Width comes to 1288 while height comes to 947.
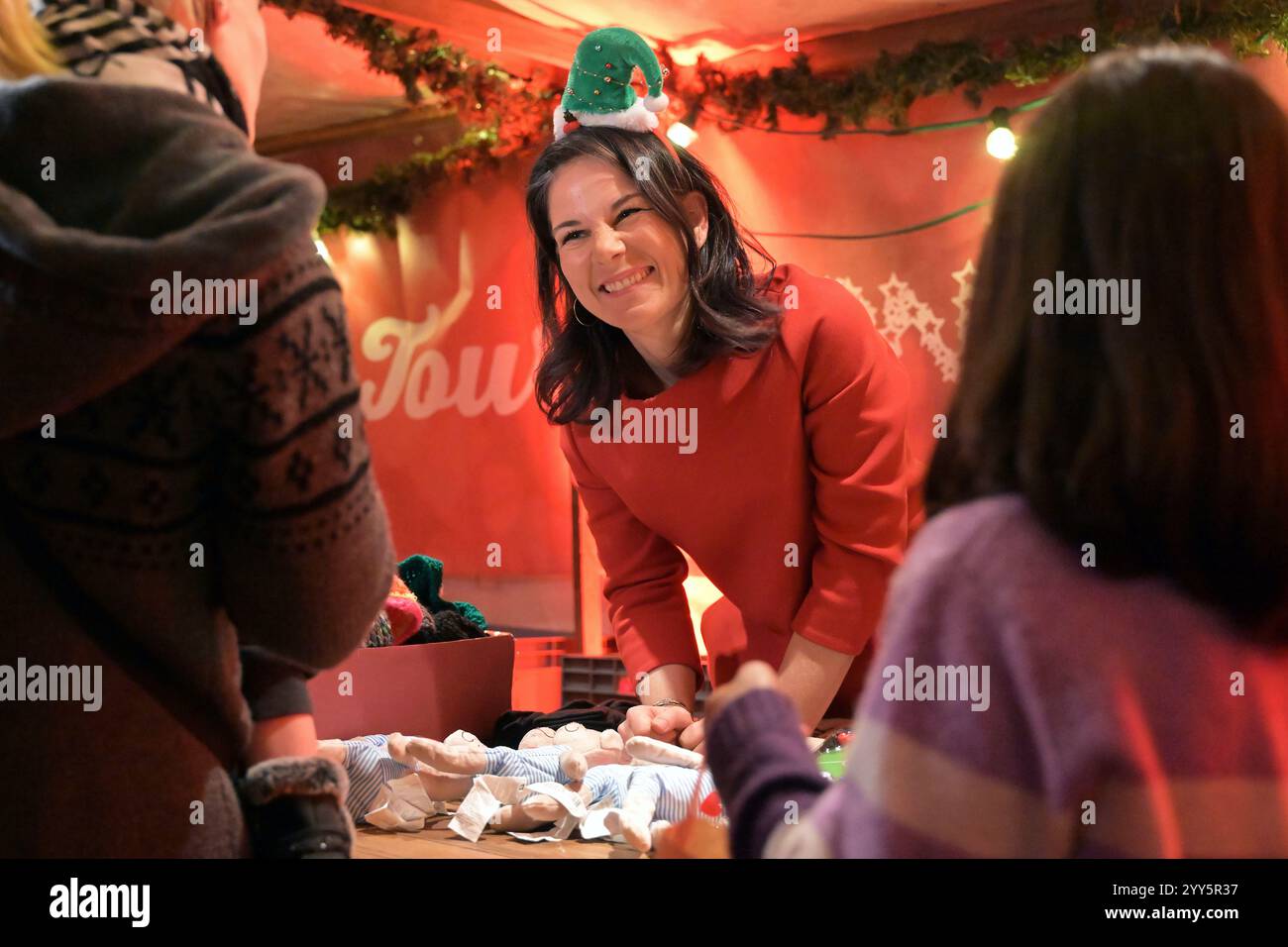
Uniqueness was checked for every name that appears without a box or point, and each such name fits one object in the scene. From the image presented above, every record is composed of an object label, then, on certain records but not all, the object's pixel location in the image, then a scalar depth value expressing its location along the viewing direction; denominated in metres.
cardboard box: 1.76
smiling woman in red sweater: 1.79
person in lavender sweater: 0.69
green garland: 3.71
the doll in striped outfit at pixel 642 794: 1.28
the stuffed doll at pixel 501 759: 1.49
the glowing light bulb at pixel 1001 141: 4.17
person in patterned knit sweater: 0.76
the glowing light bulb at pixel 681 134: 4.79
